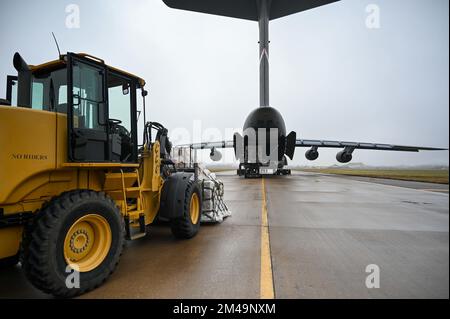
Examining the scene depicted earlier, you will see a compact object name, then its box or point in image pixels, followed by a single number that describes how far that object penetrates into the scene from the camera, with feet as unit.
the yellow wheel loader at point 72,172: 7.68
